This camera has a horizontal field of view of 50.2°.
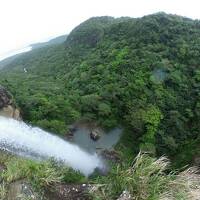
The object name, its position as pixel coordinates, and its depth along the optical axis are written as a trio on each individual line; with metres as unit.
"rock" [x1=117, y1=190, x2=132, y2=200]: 5.04
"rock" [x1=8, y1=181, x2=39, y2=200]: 5.01
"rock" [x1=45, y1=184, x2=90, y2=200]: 5.34
